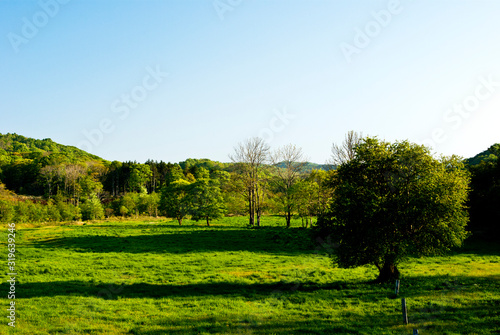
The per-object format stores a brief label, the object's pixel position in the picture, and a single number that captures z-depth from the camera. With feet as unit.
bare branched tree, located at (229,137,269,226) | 195.72
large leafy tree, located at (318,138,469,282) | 60.23
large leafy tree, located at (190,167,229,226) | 186.60
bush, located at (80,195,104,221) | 260.62
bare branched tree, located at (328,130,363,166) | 147.54
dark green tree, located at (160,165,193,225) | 191.72
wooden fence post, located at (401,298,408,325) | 42.42
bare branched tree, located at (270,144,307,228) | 188.14
